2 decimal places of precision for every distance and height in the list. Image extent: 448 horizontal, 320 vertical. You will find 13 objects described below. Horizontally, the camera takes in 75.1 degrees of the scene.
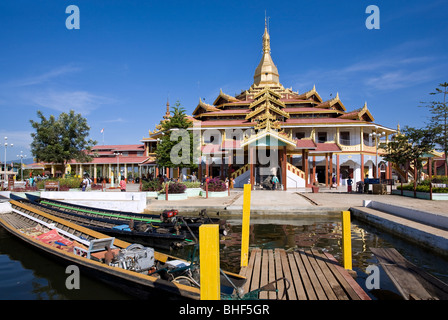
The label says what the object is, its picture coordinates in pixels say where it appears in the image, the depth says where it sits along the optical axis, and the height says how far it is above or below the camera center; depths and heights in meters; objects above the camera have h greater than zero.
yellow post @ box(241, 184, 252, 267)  7.22 -1.49
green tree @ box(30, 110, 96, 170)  29.03 +3.35
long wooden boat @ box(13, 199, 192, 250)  10.44 -2.41
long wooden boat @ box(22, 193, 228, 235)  11.82 -2.21
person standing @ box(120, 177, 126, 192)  25.27 -1.31
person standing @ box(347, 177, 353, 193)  26.66 -1.69
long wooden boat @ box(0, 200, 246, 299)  5.78 -2.30
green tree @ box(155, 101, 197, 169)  28.02 +2.07
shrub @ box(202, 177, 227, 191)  23.42 -1.29
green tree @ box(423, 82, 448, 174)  22.75 +3.35
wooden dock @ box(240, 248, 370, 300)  5.42 -2.38
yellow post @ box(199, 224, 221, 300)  3.69 -1.18
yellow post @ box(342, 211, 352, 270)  7.03 -1.80
